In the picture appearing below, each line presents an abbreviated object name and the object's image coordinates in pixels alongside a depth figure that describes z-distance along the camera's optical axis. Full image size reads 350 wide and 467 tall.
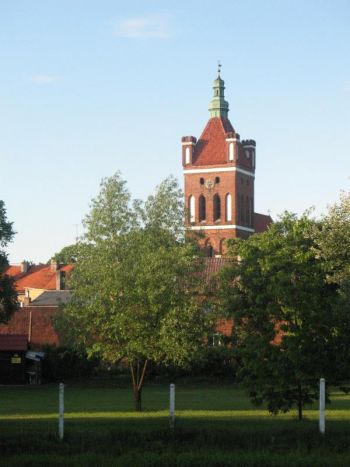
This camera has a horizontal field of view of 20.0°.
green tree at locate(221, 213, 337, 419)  26.30
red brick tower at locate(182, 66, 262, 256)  127.44
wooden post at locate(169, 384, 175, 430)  23.88
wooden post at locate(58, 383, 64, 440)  21.91
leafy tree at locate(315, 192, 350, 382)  42.12
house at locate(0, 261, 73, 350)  73.81
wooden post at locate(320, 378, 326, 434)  22.62
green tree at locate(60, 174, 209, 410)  36.84
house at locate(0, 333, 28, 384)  65.38
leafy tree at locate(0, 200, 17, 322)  59.47
